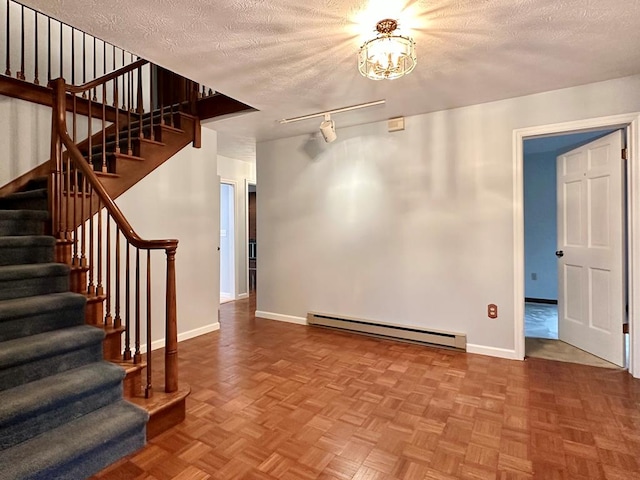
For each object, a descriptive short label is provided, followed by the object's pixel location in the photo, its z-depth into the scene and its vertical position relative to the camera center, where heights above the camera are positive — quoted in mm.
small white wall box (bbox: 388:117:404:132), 3447 +1188
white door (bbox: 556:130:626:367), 2779 -80
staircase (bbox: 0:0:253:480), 1582 -396
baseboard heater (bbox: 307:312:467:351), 3217 -935
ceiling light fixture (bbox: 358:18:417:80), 1786 +1005
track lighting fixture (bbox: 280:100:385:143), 3133 +1212
